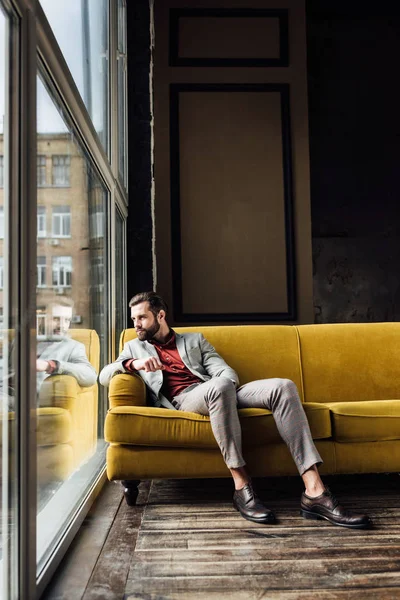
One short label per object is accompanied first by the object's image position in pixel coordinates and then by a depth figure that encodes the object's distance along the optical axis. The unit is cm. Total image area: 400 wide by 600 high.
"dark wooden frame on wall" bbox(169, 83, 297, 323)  454
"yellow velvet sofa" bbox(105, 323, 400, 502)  255
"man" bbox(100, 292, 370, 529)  236
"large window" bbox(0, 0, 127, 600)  152
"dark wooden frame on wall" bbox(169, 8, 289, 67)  466
